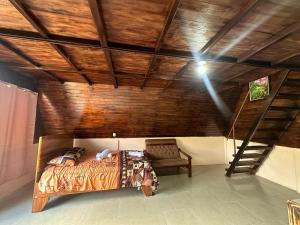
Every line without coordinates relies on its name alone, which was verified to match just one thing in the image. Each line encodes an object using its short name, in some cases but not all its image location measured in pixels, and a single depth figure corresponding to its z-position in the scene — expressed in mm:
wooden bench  4746
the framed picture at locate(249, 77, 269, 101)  3922
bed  3066
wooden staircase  3336
